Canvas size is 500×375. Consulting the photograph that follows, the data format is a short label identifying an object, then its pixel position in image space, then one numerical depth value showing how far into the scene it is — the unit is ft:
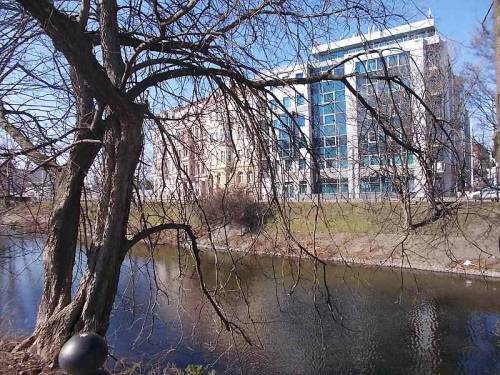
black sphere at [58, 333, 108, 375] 8.71
